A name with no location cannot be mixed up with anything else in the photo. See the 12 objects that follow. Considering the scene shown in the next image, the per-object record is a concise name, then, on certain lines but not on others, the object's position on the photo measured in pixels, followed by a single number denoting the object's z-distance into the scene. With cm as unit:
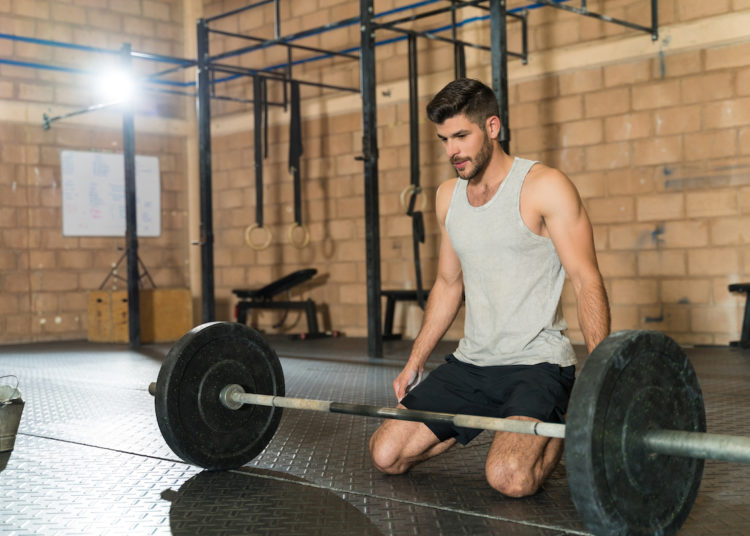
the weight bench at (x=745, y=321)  569
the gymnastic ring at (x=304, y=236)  743
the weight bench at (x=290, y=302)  789
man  233
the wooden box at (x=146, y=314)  784
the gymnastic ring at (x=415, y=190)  632
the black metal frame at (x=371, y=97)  526
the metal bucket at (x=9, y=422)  298
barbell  166
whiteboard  846
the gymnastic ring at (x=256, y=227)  726
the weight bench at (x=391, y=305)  716
